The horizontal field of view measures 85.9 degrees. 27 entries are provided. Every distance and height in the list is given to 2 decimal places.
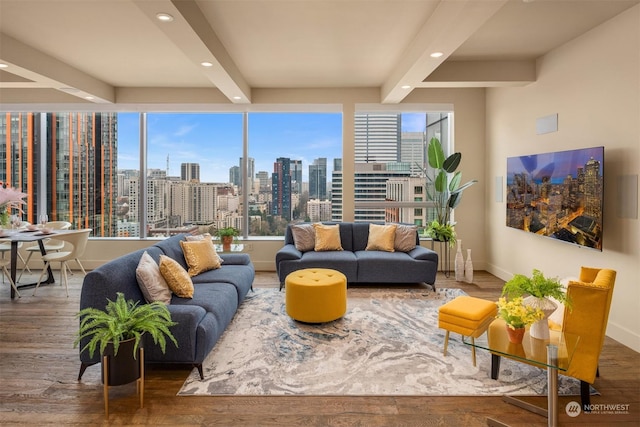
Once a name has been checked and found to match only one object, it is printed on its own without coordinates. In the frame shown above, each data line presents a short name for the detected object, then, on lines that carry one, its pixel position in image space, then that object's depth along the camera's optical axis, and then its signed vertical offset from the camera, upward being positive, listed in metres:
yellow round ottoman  3.39 -0.91
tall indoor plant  5.28 +0.35
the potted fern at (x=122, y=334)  2.09 -0.78
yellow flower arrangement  2.02 -0.62
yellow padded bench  2.63 -0.85
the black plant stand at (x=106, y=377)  2.11 -1.05
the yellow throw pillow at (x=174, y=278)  2.95 -0.60
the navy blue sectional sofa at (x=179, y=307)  2.44 -0.80
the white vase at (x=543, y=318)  2.08 -0.66
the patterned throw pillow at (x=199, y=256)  3.79 -0.55
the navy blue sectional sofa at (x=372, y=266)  4.71 -0.79
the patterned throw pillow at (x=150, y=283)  2.75 -0.61
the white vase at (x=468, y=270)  5.09 -0.90
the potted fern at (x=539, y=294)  2.08 -0.53
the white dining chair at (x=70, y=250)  4.53 -0.57
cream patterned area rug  2.41 -1.23
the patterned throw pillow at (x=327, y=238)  5.16 -0.45
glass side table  1.87 -0.82
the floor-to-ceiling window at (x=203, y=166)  5.93 +0.73
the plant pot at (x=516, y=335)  2.06 -0.76
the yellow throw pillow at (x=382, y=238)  5.14 -0.45
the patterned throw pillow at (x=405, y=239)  5.14 -0.46
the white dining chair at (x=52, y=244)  5.17 -0.57
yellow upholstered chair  2.01 -0.65
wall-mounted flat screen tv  3.26 +0.16
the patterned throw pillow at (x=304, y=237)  5.16 -0.44
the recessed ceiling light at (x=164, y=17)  2.61 +1.47
